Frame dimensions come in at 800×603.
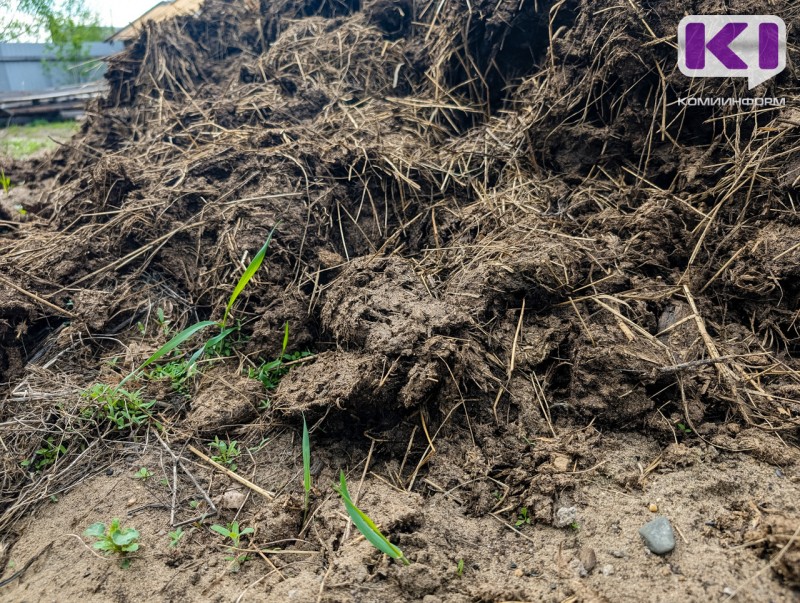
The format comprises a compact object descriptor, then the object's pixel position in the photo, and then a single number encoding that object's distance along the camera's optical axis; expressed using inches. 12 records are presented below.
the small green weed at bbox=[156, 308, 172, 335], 29.8
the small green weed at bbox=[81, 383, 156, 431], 25.0
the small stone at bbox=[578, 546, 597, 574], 18.5
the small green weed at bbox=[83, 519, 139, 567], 19.7
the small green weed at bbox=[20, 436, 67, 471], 24.0
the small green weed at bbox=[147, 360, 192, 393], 26.6
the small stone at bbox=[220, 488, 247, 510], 21.9
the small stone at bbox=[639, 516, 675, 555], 18.3
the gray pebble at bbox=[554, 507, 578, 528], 20.0
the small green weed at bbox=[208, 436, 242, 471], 23.7
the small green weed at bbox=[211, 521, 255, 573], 19.9
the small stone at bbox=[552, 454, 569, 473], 21.4
